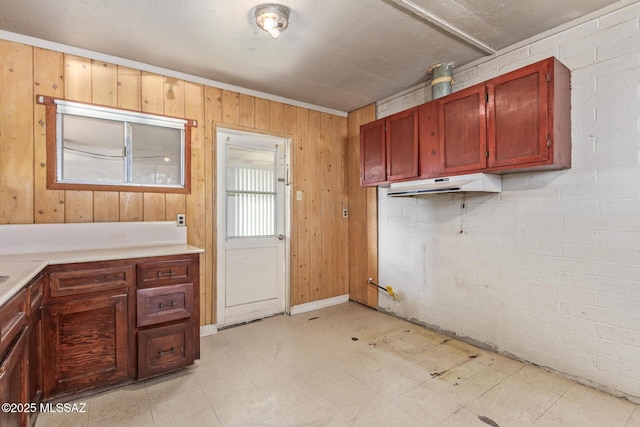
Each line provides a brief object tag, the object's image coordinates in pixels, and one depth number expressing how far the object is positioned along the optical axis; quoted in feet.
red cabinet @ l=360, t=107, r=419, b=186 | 9.63
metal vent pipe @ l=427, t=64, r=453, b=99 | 9.27
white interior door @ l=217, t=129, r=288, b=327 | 10.87
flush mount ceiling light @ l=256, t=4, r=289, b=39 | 6.64
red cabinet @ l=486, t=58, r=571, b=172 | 6.74
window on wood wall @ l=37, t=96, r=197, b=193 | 8.16
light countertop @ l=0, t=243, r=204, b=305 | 4.66
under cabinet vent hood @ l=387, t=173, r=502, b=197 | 8.01
